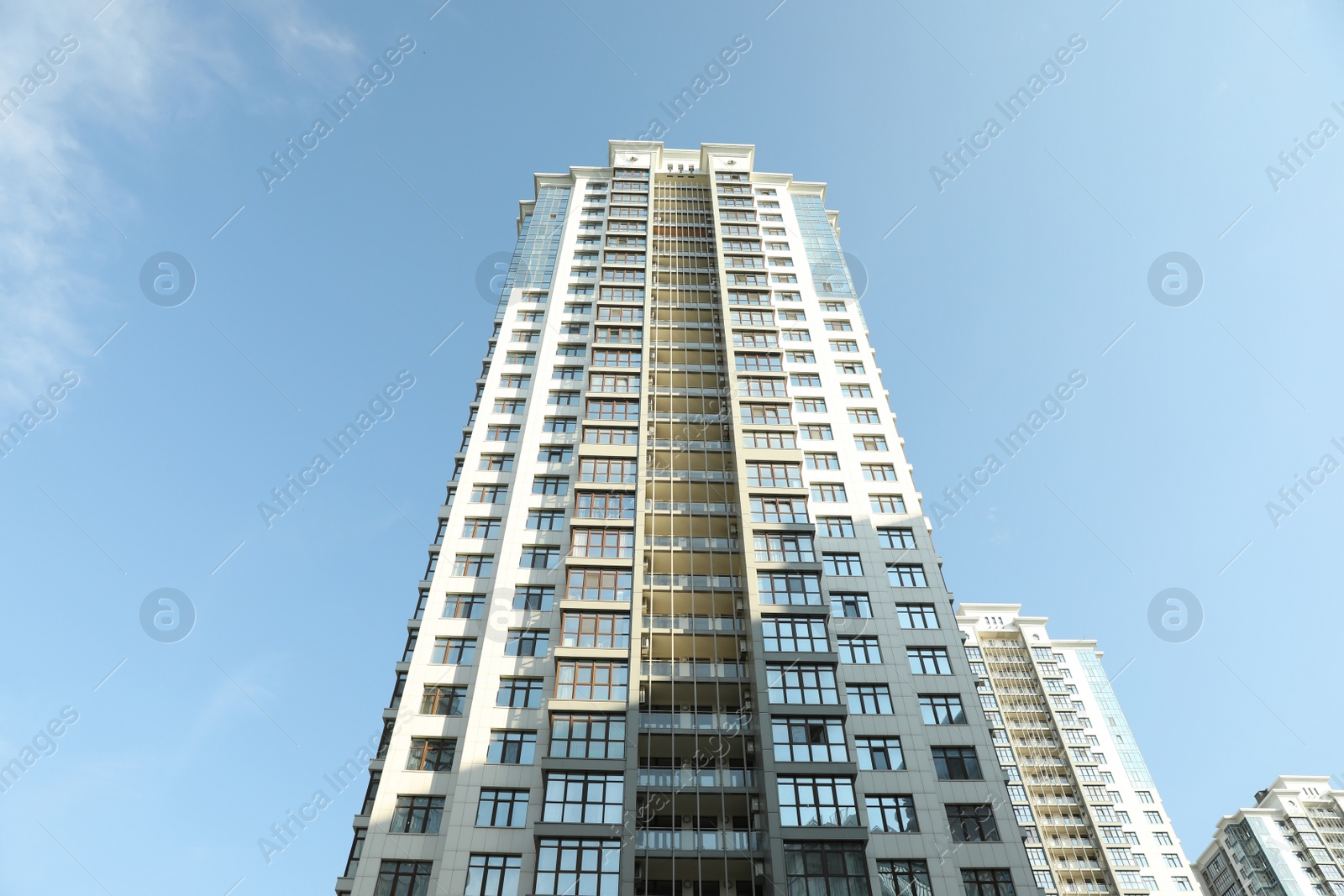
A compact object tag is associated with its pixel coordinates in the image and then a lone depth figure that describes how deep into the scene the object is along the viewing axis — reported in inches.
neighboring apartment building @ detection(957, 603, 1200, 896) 3508.9
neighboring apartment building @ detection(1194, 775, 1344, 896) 4269.2
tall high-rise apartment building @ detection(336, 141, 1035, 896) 1461.6
